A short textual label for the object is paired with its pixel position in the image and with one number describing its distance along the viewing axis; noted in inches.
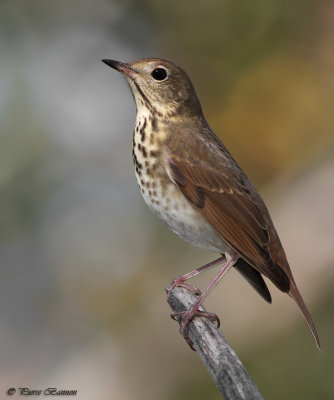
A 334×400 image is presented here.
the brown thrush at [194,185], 275.0
